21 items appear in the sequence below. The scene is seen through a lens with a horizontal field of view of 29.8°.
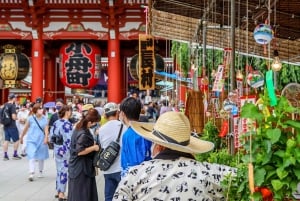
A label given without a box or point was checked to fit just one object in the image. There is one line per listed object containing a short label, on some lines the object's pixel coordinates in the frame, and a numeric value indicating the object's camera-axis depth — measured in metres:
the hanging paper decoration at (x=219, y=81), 8.75
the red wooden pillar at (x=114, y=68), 21.98
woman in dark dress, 6.78
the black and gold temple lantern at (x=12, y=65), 20.67
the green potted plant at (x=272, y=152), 2.86
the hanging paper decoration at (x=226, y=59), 8.71
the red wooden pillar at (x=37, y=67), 22.05
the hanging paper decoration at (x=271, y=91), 3.05
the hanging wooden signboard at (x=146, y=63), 16.23
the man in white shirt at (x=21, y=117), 16.73
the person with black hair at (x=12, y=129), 14.26
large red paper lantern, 21.64
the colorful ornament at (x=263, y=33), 5.47
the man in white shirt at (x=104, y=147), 6.28
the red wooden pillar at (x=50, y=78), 25.62
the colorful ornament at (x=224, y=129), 7.39
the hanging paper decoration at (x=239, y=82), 7.19
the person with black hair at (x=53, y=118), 12.71
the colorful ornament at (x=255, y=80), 6.57
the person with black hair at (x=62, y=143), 8.31
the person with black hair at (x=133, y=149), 4.90
